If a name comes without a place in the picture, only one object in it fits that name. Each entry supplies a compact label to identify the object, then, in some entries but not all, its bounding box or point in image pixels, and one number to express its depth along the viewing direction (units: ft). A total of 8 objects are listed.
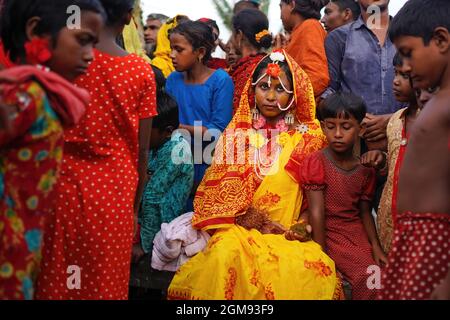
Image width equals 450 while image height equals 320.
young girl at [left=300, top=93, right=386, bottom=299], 15.65
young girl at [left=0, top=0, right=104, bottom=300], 8.51
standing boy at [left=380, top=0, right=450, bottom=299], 9.37
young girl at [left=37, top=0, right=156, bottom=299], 11.26
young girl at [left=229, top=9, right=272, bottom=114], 21.43
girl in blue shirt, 19.75
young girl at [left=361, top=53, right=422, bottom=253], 15.16
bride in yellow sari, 14.70
